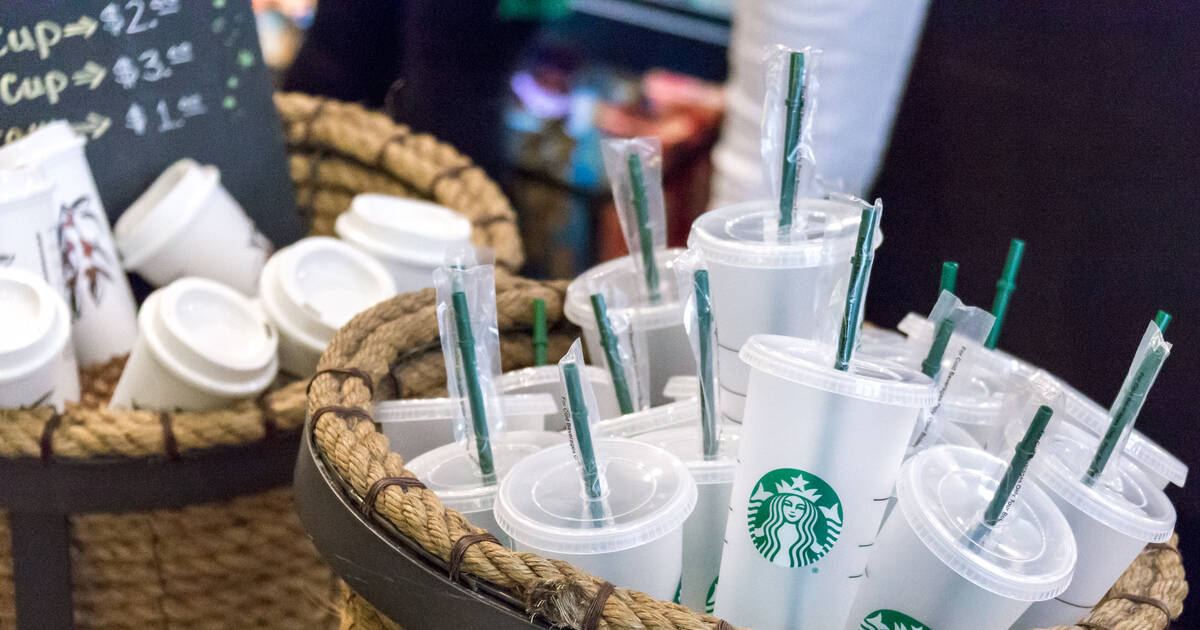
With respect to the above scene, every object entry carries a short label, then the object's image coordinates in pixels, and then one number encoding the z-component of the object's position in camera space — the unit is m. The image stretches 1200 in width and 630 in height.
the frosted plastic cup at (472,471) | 0.74
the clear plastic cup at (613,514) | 0.65
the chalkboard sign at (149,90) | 1.09
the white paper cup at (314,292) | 1.08
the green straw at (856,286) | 0.61
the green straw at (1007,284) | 0.79
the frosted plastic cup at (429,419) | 0.84
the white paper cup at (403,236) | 1.21
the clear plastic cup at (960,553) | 0.64
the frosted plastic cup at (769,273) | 0.75
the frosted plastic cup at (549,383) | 0.90
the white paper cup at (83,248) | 1.05
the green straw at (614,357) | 0.81
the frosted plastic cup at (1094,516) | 0.69
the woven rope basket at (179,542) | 0.88
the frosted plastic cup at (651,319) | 0.92
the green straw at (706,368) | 0.70
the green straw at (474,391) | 0.74
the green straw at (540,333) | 0.93
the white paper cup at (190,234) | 1.16
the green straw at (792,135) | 0.73
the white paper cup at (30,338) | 0.86
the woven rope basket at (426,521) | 0.58
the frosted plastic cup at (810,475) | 0.62
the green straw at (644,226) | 0.88
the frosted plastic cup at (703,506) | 0.75
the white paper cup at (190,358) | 0.97
